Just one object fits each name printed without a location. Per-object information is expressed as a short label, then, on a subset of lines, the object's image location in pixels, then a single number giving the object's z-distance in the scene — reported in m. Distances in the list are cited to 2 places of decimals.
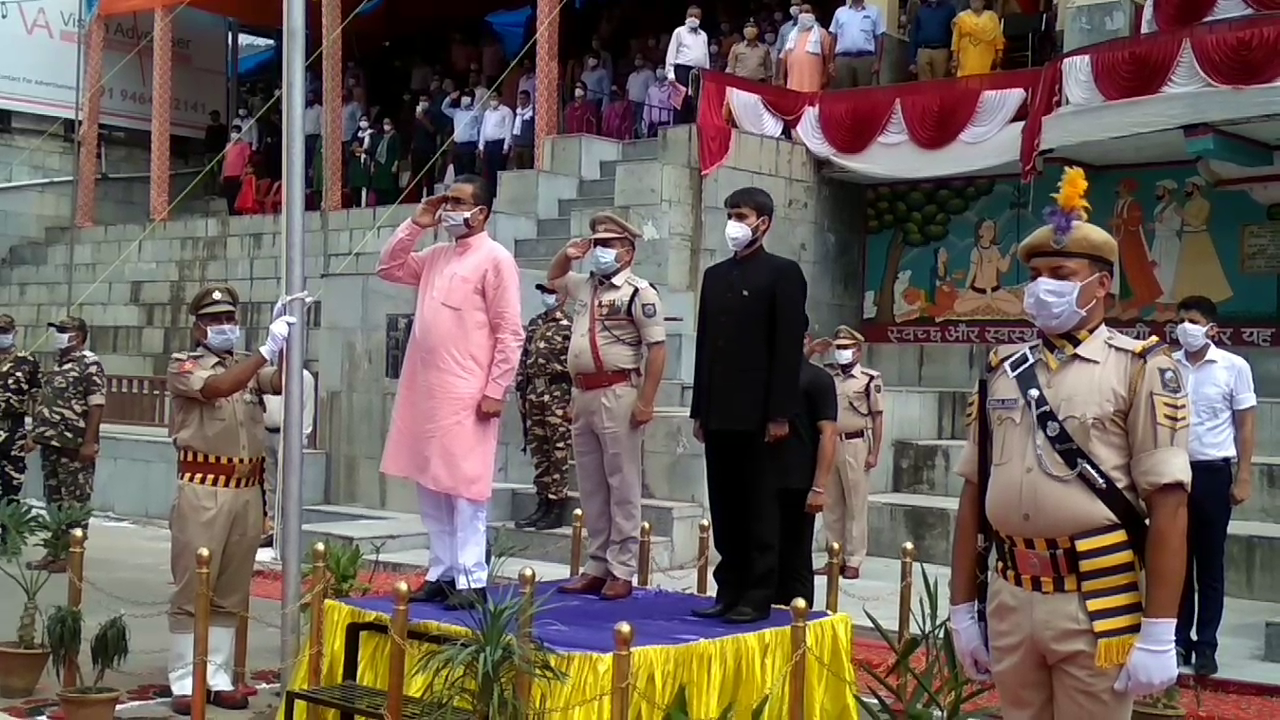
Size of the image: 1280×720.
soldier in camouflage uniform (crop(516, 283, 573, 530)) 10.68
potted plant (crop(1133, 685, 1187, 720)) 5.16
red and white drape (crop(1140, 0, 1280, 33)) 12.27
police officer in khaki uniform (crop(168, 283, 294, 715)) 6.17
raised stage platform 4.75
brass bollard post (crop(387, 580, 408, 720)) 4.65
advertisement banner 21.80
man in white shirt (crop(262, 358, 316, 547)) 8.27
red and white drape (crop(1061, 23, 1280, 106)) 11.73
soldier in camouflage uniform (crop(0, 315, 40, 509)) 10.95
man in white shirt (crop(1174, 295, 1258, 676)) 7.09
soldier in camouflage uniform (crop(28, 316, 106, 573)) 10.47
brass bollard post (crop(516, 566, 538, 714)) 4.48
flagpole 5.54
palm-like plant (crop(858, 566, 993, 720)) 4.43
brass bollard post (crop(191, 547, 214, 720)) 5.36
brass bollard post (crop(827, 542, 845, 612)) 6.11
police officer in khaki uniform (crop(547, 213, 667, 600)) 5.96
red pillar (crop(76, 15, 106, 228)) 21.66
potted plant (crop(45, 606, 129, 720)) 6.05
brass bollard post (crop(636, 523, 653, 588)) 6.65
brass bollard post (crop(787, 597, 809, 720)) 4.79
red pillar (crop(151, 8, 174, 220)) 21.08
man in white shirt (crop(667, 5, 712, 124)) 16.17
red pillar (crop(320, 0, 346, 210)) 17.67
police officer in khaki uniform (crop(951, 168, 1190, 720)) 3.47
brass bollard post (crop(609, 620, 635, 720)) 4.37
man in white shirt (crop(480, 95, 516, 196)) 17.36
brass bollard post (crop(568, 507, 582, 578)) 6.60
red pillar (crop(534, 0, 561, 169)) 16.48
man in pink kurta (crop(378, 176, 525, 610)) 5.46
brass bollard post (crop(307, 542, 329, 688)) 5.56
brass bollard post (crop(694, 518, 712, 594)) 6.87
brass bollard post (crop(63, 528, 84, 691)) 6.18
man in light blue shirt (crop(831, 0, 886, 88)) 15.93
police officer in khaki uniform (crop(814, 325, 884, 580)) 10.08
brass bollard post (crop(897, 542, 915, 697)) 6.15
